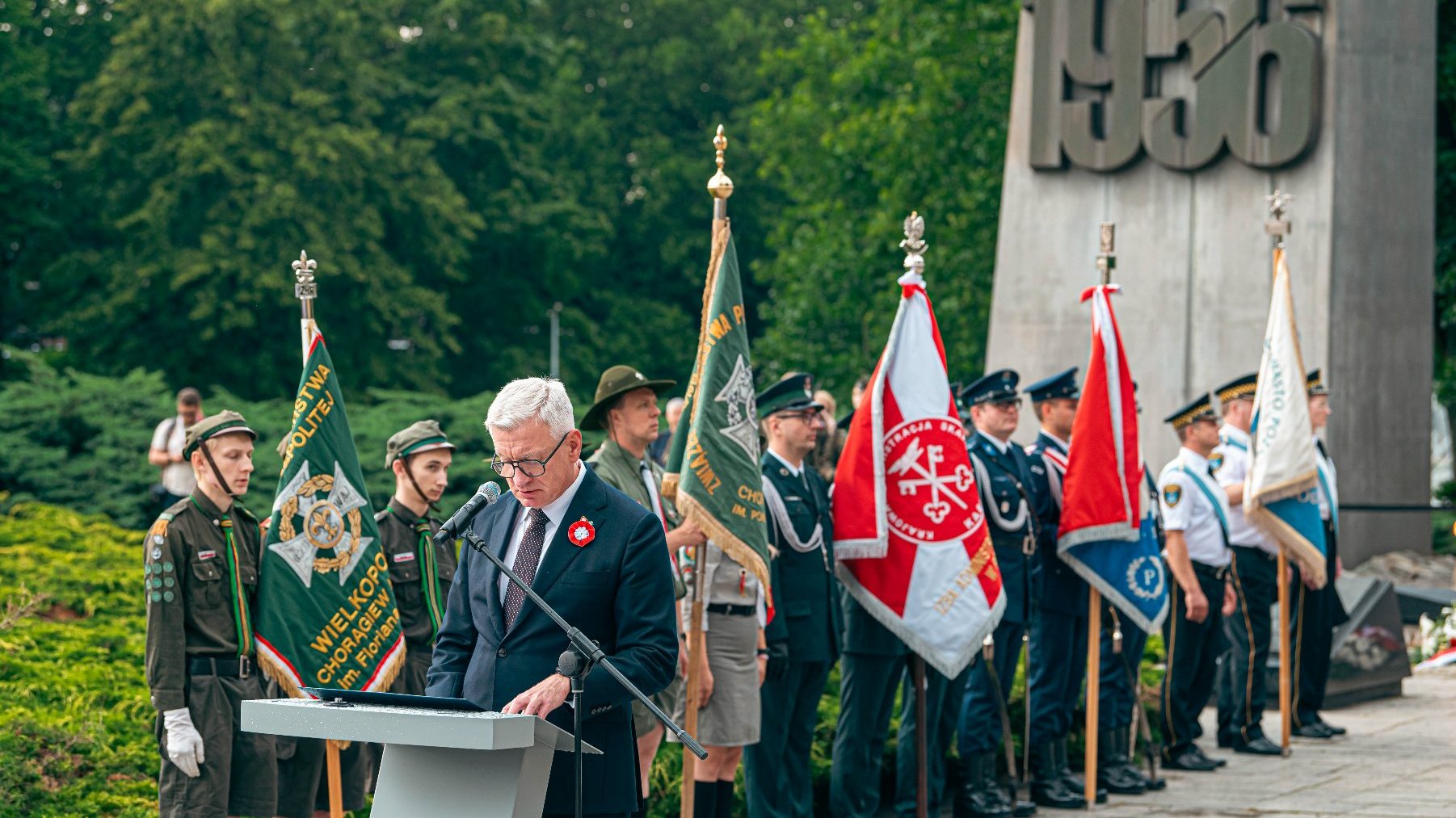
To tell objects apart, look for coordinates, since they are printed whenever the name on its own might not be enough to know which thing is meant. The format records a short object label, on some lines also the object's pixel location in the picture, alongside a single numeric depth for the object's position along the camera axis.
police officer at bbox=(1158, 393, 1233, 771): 21.44
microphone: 8.38
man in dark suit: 9.13
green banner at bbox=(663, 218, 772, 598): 14.85
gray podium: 7.87
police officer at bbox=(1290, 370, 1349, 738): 24.36
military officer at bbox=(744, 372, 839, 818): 16.20
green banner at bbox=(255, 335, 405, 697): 13.59
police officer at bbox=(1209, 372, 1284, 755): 23.03
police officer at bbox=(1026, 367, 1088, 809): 19.06
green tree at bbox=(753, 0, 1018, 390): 58.56
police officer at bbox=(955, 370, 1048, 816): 18.16
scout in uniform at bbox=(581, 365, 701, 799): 14.52
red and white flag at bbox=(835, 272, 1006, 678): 16.83
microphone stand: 8.58
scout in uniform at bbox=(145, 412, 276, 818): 12.62
